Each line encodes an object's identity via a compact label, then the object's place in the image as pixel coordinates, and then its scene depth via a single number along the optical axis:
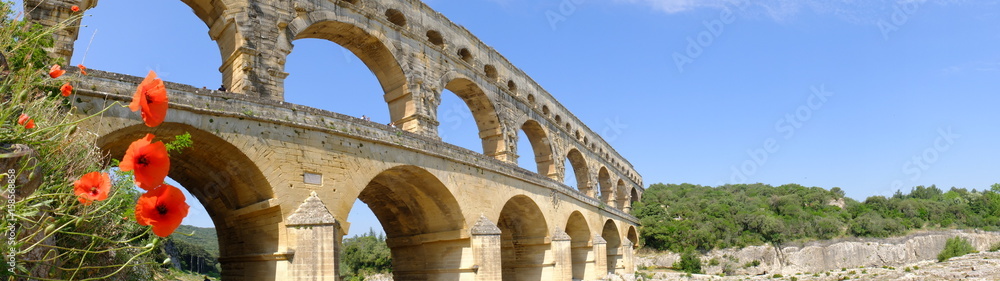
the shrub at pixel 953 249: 36.62
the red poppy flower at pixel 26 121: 3.33
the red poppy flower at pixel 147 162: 2.50
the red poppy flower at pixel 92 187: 2.91
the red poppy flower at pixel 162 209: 2.51
